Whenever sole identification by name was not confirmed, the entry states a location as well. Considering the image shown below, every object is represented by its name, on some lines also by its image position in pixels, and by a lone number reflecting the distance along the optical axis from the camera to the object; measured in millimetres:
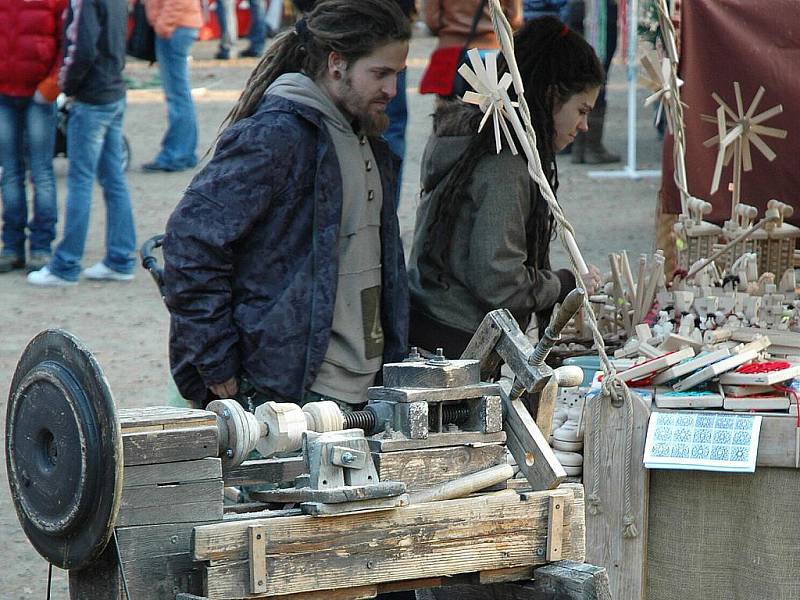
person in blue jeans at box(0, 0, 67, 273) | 12695
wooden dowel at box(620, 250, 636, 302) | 7754
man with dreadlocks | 5461
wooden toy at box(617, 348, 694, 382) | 5980
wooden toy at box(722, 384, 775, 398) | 5895
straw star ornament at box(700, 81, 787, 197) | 8516
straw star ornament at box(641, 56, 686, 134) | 8375
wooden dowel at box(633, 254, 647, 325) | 7684
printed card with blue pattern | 5621
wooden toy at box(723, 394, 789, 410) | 5773
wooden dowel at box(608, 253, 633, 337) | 7719
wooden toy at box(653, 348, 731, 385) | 5961
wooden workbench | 3744
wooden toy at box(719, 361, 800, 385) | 5840
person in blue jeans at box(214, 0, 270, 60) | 29703
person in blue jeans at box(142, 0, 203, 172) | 18078
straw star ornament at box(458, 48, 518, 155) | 5285
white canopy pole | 18922
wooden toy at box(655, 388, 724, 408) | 5828
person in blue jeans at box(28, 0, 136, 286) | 12477
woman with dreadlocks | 6324
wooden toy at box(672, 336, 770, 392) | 5887
